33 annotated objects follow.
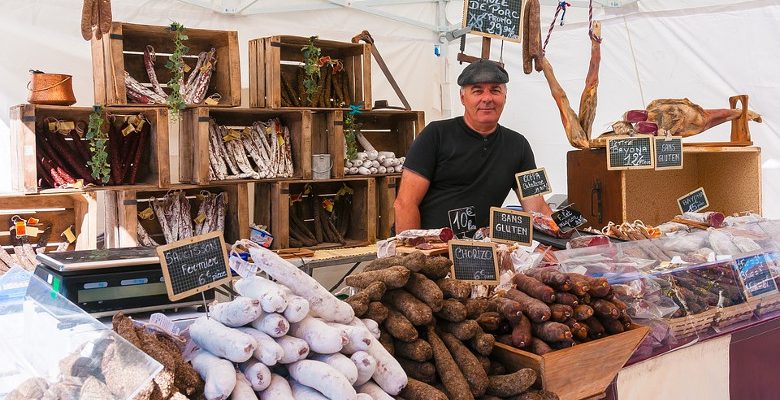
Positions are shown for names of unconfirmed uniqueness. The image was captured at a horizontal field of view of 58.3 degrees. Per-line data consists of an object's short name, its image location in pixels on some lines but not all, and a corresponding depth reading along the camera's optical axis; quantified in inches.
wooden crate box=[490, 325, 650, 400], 78.3
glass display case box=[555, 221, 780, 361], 99.8
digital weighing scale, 96.9
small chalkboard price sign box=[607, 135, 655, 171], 140.0
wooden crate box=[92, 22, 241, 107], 196.9
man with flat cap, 151.3
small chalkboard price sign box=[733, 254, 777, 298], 115.3
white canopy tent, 219.5
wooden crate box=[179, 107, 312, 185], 206.1
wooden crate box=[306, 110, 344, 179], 233.9
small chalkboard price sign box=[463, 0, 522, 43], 138.7
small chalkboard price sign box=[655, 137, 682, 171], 144.2
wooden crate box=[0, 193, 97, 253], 198.7
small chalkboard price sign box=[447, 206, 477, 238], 143.0
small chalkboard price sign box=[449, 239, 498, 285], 94.6
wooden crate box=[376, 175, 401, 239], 249.8
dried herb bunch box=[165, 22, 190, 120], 206.7
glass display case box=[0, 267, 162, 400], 54.4
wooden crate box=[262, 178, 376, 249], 221.8
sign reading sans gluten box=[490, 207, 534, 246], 110.3
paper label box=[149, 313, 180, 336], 71.7
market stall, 65.8
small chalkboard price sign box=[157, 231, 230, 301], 71.3
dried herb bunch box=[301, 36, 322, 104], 235.1
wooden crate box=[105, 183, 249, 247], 197.0
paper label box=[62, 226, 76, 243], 204.1
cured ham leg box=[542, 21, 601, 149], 150.6
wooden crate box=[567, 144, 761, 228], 145.0
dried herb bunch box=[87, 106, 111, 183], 196.5
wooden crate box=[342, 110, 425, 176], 261.3
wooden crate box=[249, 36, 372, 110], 223.3
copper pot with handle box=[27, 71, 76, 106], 189.2
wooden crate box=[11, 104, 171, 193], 186.2
